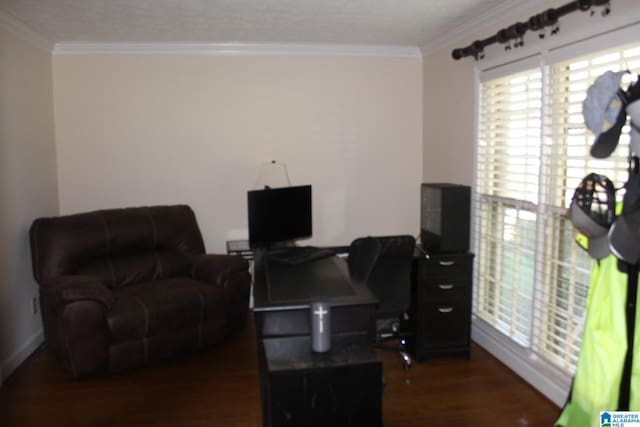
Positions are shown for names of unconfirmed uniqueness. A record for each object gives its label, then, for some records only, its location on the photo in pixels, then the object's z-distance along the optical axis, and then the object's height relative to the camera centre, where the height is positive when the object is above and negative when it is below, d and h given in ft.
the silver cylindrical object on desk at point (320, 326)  7.65 -2.45
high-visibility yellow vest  5.55 -2.05
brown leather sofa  10.98 -2.94
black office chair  10.59 -2.25
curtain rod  8.29 +2.47
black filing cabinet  11.97 -3.31
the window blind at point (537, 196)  8.97 -0.75
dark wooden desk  7.57 -2.94
